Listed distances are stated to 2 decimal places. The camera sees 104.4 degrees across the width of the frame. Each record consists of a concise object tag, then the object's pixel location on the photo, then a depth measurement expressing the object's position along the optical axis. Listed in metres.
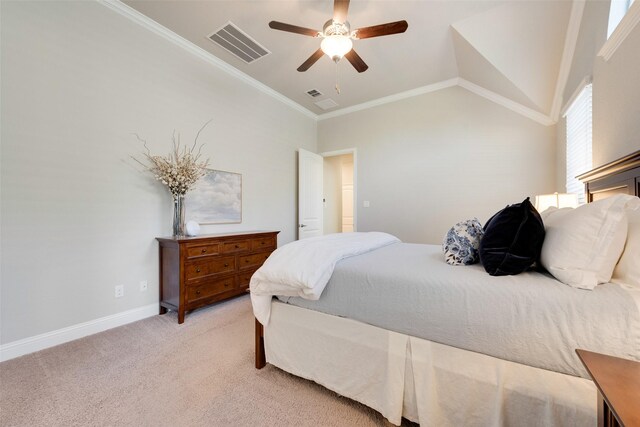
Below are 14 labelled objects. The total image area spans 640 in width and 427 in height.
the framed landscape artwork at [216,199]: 2.96
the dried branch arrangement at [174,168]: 2.54
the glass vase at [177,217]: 2.62
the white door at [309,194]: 4.41
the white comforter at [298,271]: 1.39
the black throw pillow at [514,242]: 1.17
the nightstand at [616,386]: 0.48
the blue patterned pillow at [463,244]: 1.43
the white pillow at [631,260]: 0.97
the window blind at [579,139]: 2.19
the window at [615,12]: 1.70
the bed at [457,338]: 0.91
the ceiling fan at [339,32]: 2.02
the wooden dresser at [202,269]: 2.43
